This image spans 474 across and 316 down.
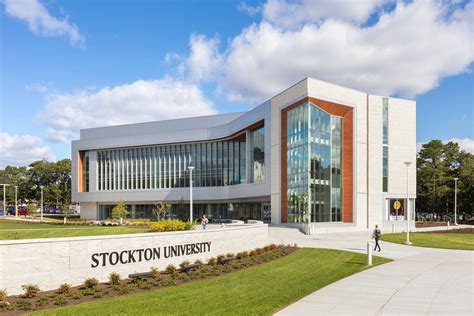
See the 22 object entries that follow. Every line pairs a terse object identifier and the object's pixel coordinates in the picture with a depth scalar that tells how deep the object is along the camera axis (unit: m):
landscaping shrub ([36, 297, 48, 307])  10.95
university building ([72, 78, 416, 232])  43.19
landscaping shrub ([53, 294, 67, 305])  11.16
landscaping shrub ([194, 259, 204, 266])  17.41
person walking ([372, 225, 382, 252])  24.14
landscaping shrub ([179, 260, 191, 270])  16.60
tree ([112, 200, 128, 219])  58.91
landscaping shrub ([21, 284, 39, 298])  11.69
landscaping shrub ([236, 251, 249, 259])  20.20
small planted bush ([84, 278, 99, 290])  12.85
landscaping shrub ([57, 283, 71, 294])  12.21
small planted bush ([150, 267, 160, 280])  14.80
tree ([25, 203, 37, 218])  75.21
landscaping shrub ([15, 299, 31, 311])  10.55
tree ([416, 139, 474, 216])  69.15
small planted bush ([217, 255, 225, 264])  18.42
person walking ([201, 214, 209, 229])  35.62
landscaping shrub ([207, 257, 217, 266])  18.36
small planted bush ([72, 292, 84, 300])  11.80
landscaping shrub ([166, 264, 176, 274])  16.09
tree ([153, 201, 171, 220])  65.56
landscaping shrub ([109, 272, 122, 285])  13.62
